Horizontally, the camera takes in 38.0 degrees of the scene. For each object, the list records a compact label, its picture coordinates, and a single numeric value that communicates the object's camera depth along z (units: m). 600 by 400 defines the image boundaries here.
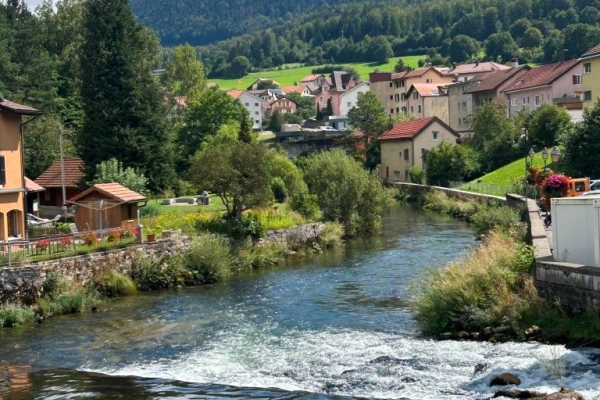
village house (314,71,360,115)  150.00
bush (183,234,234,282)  35.97
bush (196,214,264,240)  40.69
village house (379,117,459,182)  78.12
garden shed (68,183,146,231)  38.38
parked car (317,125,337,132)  125.44
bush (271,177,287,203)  57.81
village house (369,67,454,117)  123.56
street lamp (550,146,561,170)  33.72
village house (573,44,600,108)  63.00
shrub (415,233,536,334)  22.53
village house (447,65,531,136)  97.06
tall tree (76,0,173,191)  54.28
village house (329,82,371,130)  147.75
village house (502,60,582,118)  84.81
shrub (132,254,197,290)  34.53
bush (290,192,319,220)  48.69
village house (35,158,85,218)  54.35
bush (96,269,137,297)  32.84
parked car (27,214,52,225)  42.54
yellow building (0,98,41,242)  35.47
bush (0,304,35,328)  28.14
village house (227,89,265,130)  149.25
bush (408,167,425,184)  76.81
